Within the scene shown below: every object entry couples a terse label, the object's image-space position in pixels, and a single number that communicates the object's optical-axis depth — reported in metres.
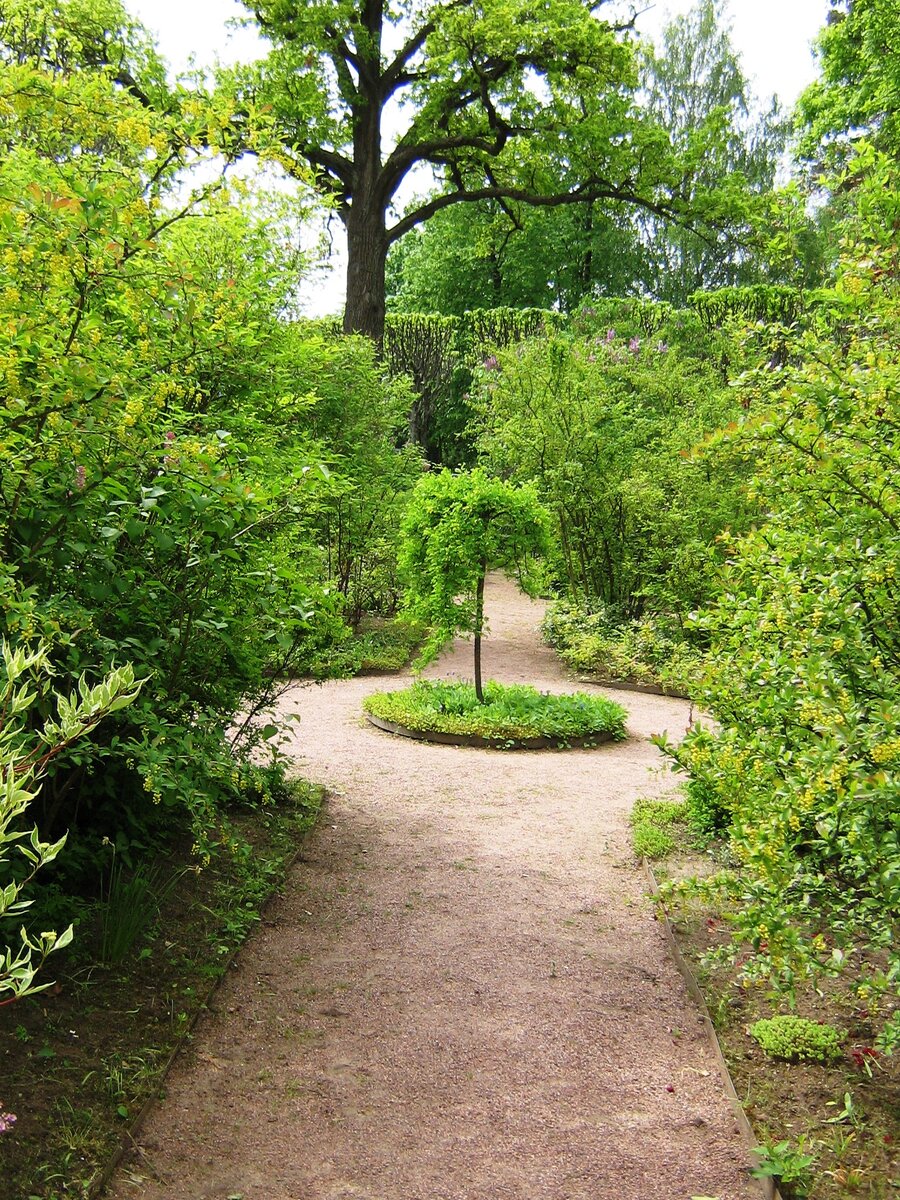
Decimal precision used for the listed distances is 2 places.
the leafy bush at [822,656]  2.43
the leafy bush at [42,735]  1.45
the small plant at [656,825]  5.25
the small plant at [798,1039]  3.13
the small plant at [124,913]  3.44
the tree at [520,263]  28.58
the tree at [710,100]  32.19
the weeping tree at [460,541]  8.28
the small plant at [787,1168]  2.52
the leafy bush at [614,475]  11.60
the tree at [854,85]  16.72
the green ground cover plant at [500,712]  8.10
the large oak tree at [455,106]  14.30
